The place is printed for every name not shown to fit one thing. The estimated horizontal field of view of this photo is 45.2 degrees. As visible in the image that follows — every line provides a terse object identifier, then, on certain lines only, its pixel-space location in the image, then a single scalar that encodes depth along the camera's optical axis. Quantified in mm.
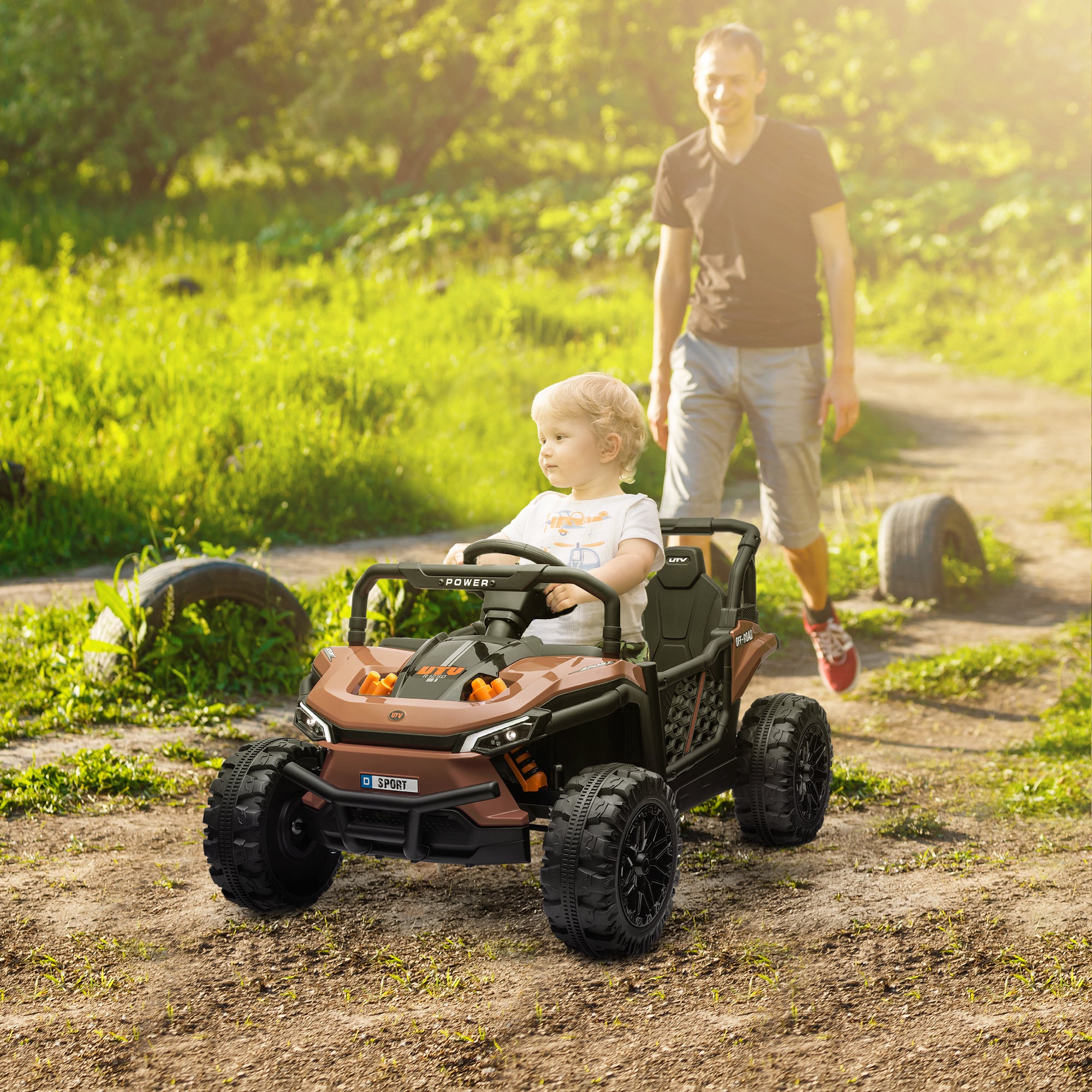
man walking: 4762
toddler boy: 3215
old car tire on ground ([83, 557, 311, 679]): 4973
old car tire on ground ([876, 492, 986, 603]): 6719
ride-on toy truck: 2752
